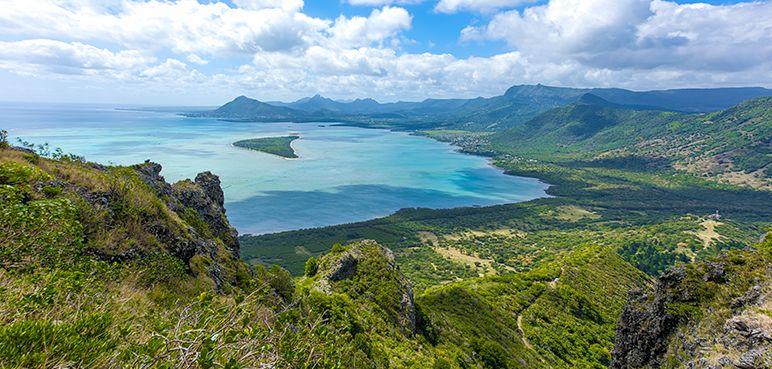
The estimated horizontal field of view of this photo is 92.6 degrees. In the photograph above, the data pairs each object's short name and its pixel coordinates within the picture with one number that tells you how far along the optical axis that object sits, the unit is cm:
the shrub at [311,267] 3825
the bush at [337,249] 3857
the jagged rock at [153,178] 2767
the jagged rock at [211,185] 3881
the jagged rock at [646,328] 2183
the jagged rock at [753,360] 1488
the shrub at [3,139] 1962
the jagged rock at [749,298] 1819
